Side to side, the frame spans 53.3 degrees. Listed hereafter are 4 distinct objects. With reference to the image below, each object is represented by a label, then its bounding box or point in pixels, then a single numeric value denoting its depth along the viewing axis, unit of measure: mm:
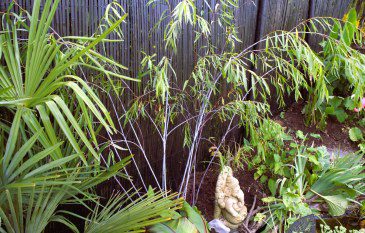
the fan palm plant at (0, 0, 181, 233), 1343
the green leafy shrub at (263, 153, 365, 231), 2746
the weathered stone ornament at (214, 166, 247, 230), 2625
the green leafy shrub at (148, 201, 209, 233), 2018
